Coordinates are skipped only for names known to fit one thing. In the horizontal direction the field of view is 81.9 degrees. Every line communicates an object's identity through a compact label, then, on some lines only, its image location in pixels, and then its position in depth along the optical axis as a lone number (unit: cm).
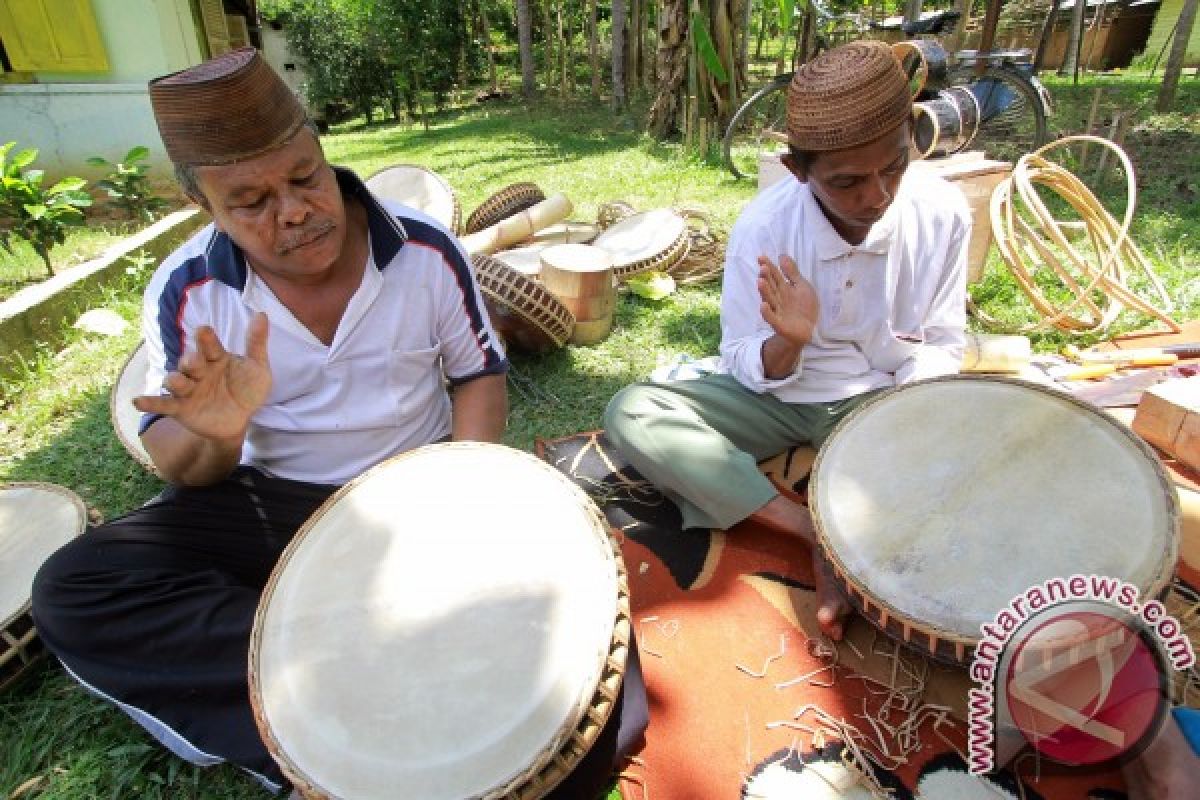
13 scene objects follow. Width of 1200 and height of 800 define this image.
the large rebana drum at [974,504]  137
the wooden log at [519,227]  387
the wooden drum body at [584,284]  326
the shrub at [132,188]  540
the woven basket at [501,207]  420
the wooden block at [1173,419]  219
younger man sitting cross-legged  188
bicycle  496
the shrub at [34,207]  397
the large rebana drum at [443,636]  106
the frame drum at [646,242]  378
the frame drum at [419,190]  374
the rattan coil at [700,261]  414
